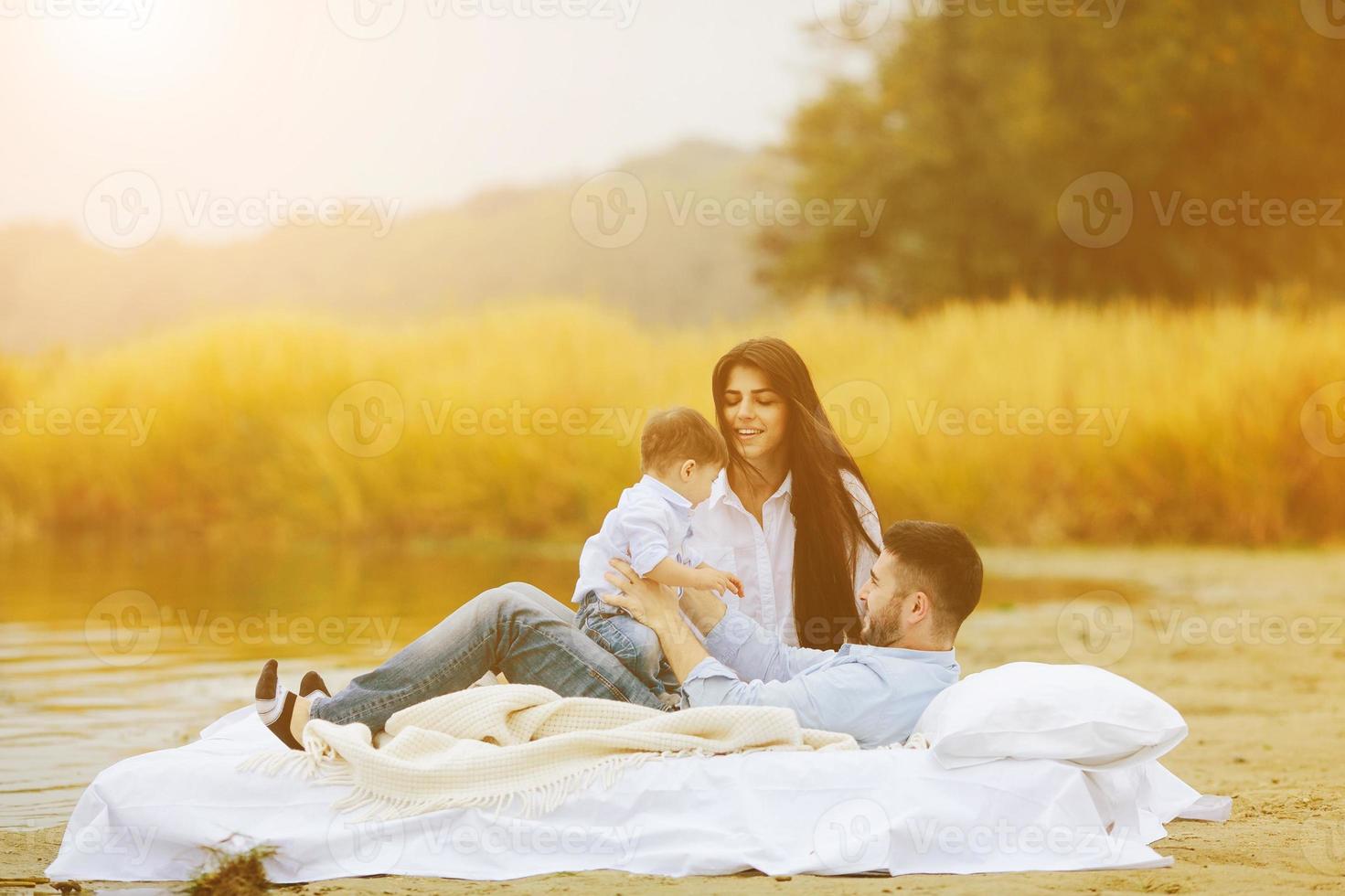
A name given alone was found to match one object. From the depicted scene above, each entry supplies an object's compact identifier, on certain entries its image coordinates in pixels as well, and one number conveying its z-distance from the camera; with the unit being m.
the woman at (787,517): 10.96
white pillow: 8.84
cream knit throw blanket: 8.95
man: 9.41
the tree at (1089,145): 42.37
